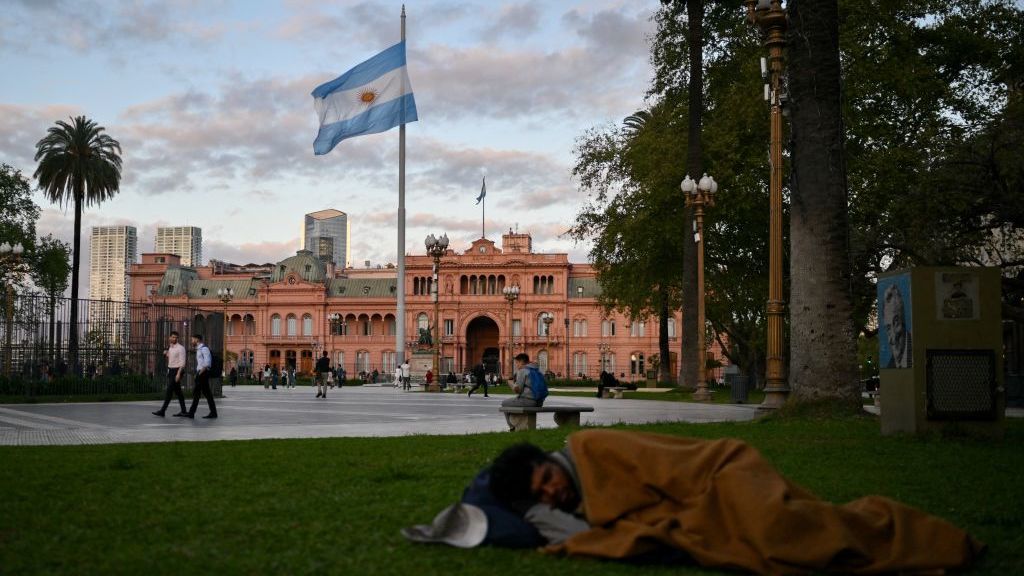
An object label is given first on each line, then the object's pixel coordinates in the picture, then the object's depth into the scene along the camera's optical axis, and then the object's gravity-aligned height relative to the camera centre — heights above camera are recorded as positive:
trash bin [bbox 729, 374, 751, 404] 24.25 -0.83
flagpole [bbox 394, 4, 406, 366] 34.47 +3.50
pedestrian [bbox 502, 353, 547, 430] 13.45 -0.48
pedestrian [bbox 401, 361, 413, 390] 41.03 -0.98
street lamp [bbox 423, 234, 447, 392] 37.50 +4.05
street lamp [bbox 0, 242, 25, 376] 24.47 +0.63
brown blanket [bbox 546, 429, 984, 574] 4.15 -0.70
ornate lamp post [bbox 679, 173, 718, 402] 23.88 +3.20
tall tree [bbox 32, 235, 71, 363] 47.59 +4.26
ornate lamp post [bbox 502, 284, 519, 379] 53.31 +3.29
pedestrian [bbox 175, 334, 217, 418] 16.69 -0.29
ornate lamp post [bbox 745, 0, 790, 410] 14.95 +2.40
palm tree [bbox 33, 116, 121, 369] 44.09 +8.25
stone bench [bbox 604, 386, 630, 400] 30.41 -1.15
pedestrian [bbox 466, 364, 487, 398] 34.06 -0.76
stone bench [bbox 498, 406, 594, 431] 12.91 -0.77
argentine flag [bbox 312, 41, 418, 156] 31.39 +7.93
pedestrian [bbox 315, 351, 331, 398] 29.17 -0.52
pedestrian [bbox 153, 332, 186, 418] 16.61 -0.14
